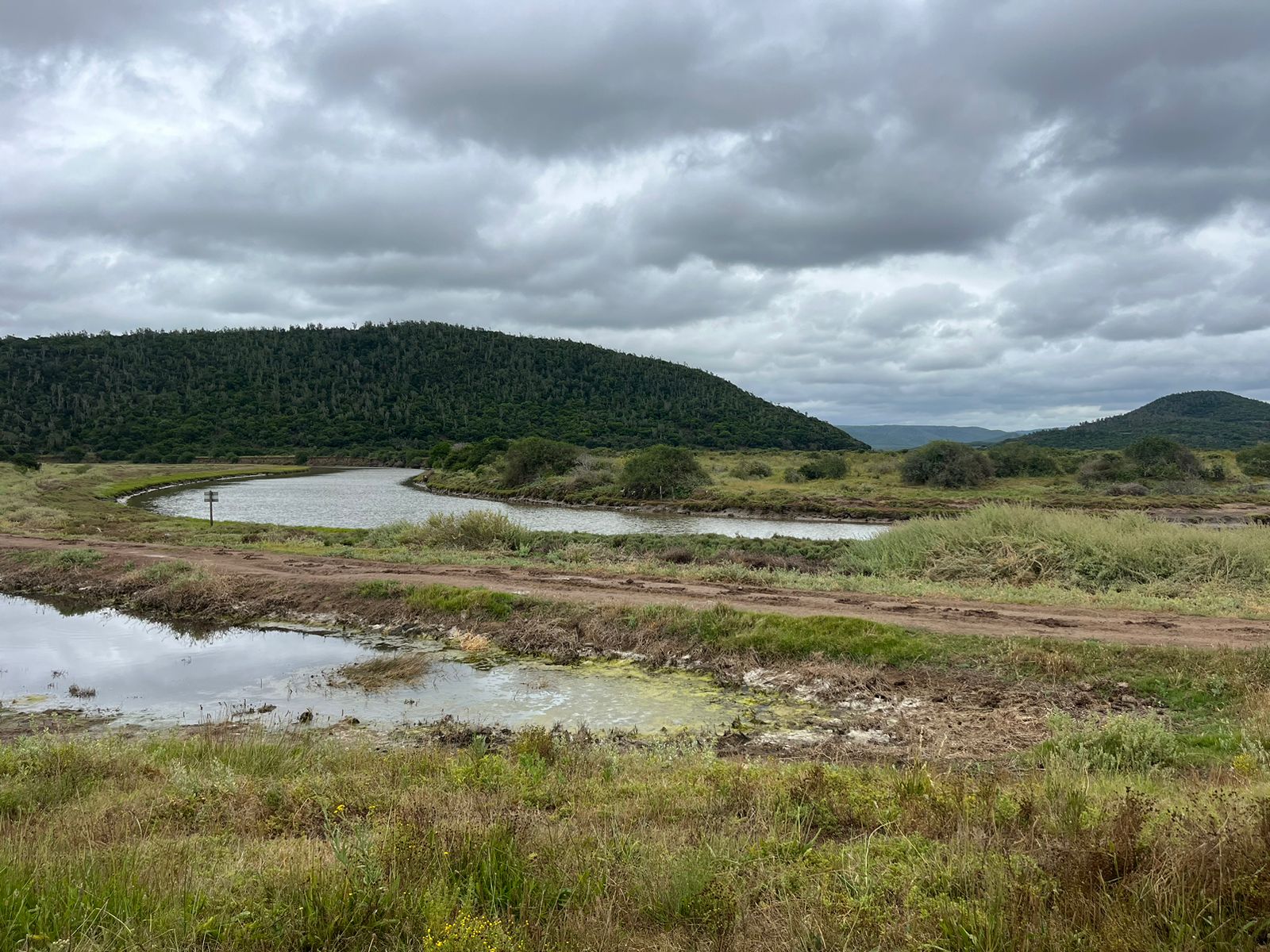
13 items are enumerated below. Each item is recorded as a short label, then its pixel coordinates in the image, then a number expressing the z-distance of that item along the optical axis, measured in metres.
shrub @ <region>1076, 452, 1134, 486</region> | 66.31
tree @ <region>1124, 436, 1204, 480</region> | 65.06
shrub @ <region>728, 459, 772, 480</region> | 80.81
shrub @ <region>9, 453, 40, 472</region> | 69.56
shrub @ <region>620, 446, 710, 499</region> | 63.66
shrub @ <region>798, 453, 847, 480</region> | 77.44
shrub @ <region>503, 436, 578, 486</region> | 75.62
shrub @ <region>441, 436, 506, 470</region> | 93.19
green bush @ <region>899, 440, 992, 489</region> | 65.94
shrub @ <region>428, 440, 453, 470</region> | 105.56
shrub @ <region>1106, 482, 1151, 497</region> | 58.78
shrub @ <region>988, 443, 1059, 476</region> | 73.31
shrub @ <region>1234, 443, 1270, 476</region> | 68.62
